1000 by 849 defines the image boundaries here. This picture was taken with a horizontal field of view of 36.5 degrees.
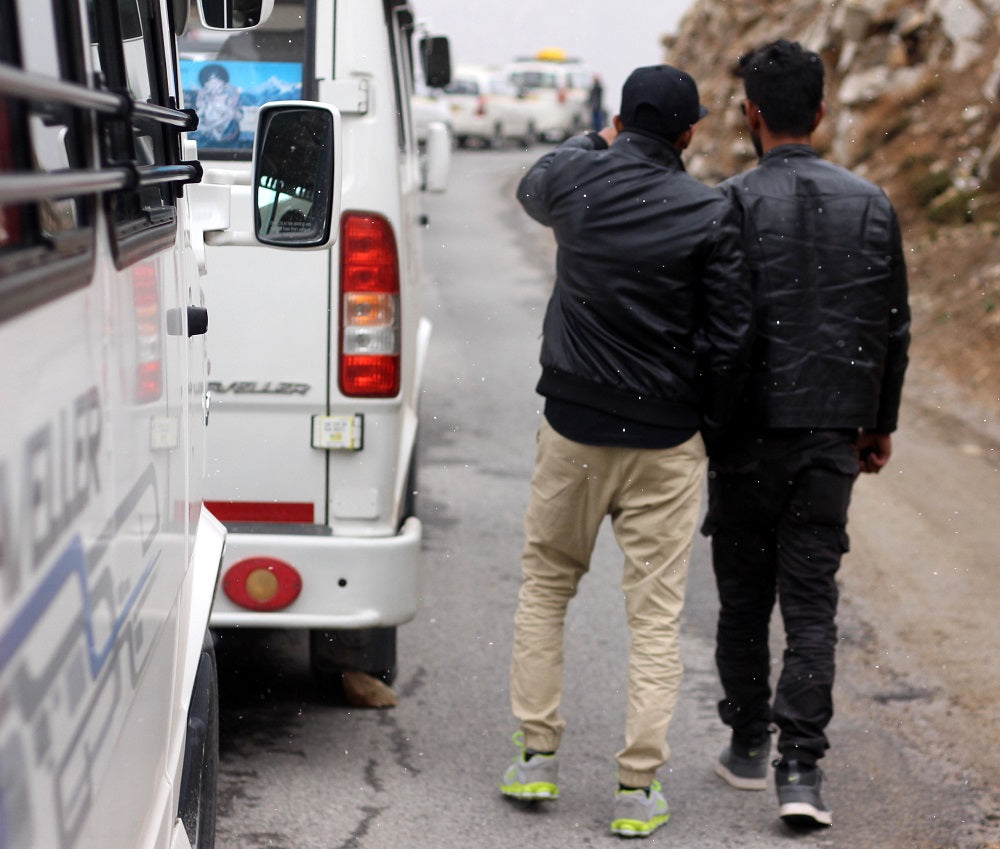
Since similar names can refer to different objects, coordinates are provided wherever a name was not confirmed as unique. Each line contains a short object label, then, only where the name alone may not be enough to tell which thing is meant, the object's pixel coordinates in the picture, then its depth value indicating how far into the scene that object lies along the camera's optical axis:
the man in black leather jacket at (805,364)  4.18
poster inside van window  4.50
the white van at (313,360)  4.37
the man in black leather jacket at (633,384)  4.06
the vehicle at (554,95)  41.28
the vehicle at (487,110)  40.03
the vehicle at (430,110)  27.18
